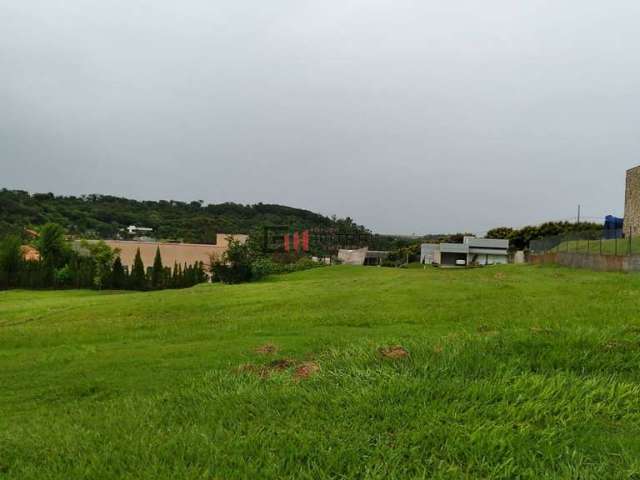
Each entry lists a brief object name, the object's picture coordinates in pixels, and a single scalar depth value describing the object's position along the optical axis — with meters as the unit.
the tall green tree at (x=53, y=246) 37.31
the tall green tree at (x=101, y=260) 35.00
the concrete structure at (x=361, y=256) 45.38
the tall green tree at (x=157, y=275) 36.44
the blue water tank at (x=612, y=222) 29.66
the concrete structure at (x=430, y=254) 47.78
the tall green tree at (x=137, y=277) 35.34
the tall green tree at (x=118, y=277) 35.19
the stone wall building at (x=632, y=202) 24.33
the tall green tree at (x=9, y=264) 35.47
